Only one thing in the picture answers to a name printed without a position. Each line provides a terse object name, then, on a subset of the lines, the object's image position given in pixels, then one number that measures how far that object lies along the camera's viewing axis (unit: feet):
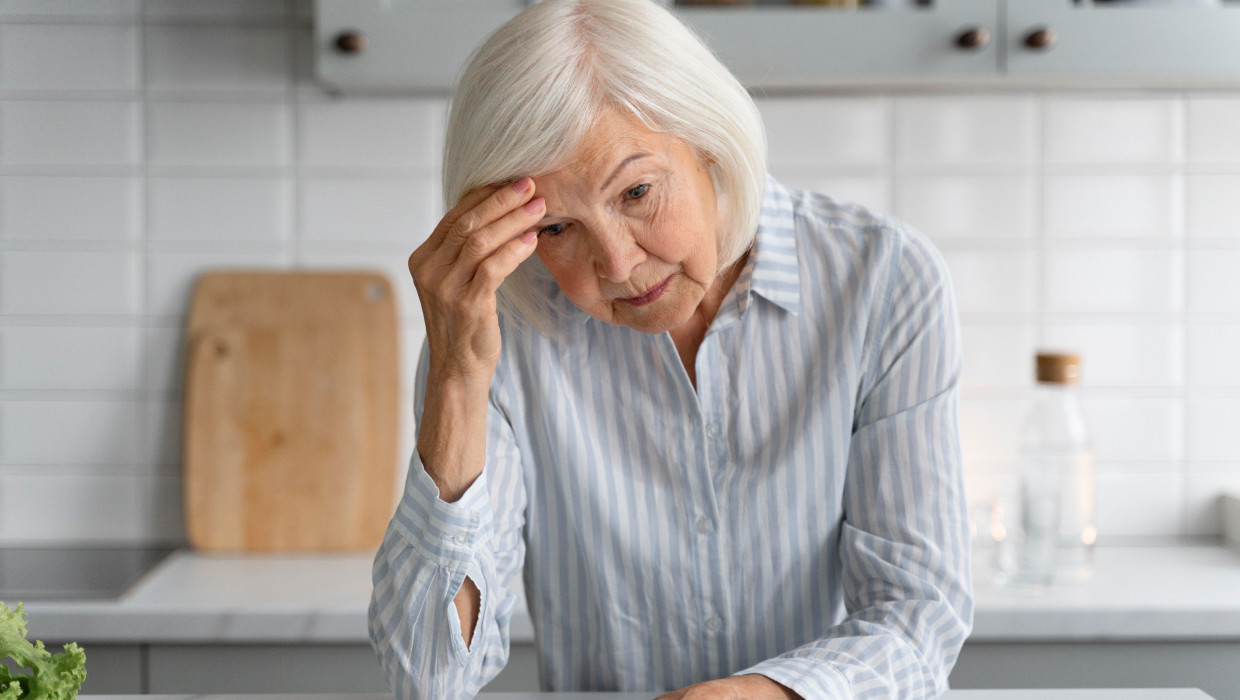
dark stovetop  5.07
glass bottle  5.17
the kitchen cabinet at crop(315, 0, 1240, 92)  4.88
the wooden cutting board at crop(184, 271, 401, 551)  5.91
